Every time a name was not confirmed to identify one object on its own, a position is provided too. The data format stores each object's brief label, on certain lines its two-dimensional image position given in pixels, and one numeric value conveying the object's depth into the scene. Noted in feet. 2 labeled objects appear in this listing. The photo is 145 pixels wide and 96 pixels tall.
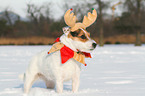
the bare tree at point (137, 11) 83.66
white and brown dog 11.11
